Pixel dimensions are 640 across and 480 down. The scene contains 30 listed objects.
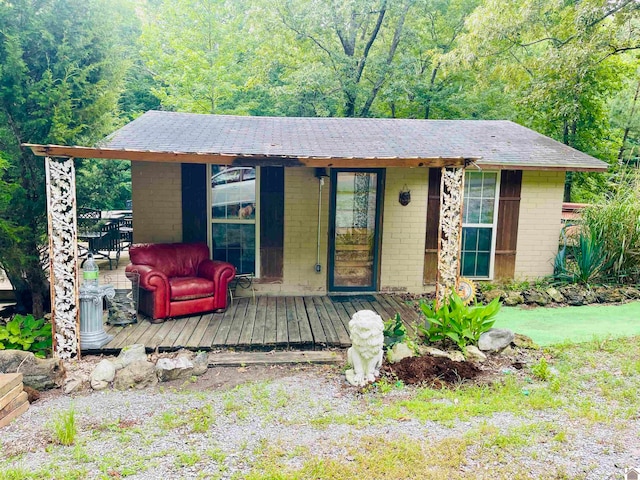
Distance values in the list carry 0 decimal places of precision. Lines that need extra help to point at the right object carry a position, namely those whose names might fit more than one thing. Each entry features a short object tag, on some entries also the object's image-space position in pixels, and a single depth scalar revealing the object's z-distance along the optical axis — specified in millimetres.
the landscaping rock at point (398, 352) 4457
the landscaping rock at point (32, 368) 3889
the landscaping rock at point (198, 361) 4328
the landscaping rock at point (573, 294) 6946
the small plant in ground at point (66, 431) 3016
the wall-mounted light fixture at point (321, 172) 6797
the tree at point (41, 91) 4602
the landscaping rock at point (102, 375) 4023
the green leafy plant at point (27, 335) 4465
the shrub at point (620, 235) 7457
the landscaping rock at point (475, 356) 4582
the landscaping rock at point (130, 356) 4262
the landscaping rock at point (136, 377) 4047
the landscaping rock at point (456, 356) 4511
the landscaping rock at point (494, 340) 4758
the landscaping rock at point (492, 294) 7090
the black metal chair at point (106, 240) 8345
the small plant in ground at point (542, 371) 4145
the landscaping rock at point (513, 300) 6949
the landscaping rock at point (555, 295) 6996
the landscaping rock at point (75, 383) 3945
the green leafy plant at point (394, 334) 4660
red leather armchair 5477
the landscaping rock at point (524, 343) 4964
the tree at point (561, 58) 9633
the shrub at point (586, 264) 7480
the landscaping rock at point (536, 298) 6929
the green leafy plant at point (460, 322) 4734
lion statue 3932
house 6641
